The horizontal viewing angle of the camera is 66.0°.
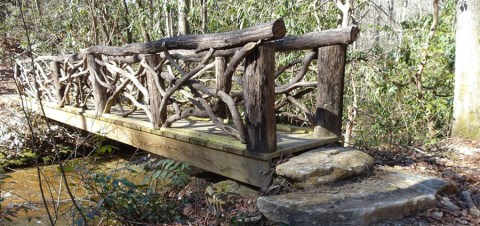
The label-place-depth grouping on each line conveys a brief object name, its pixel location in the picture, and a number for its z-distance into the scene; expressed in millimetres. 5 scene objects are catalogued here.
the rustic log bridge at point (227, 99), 3094
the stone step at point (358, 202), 2439
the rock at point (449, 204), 2654
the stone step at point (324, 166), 2922
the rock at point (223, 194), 3051
